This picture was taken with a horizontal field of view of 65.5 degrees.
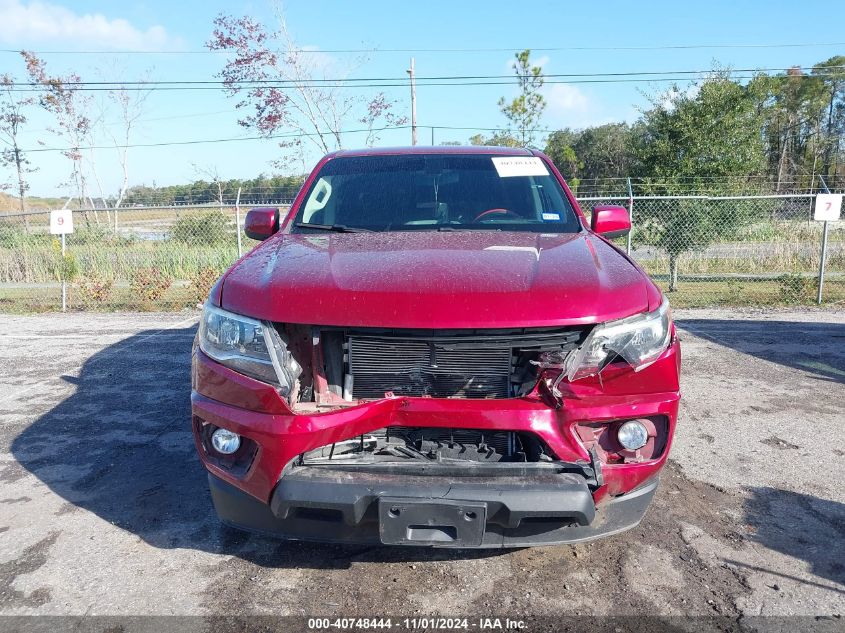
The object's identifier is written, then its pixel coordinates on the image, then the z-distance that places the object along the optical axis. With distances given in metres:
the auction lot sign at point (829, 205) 9.41
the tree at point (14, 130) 22.69
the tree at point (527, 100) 23.55
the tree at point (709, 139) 12.84
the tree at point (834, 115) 40.47
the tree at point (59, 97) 22.58
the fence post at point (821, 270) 9.75
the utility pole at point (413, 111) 20.89
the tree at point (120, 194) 23.39
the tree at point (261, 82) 18.36
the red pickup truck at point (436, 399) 2.23
